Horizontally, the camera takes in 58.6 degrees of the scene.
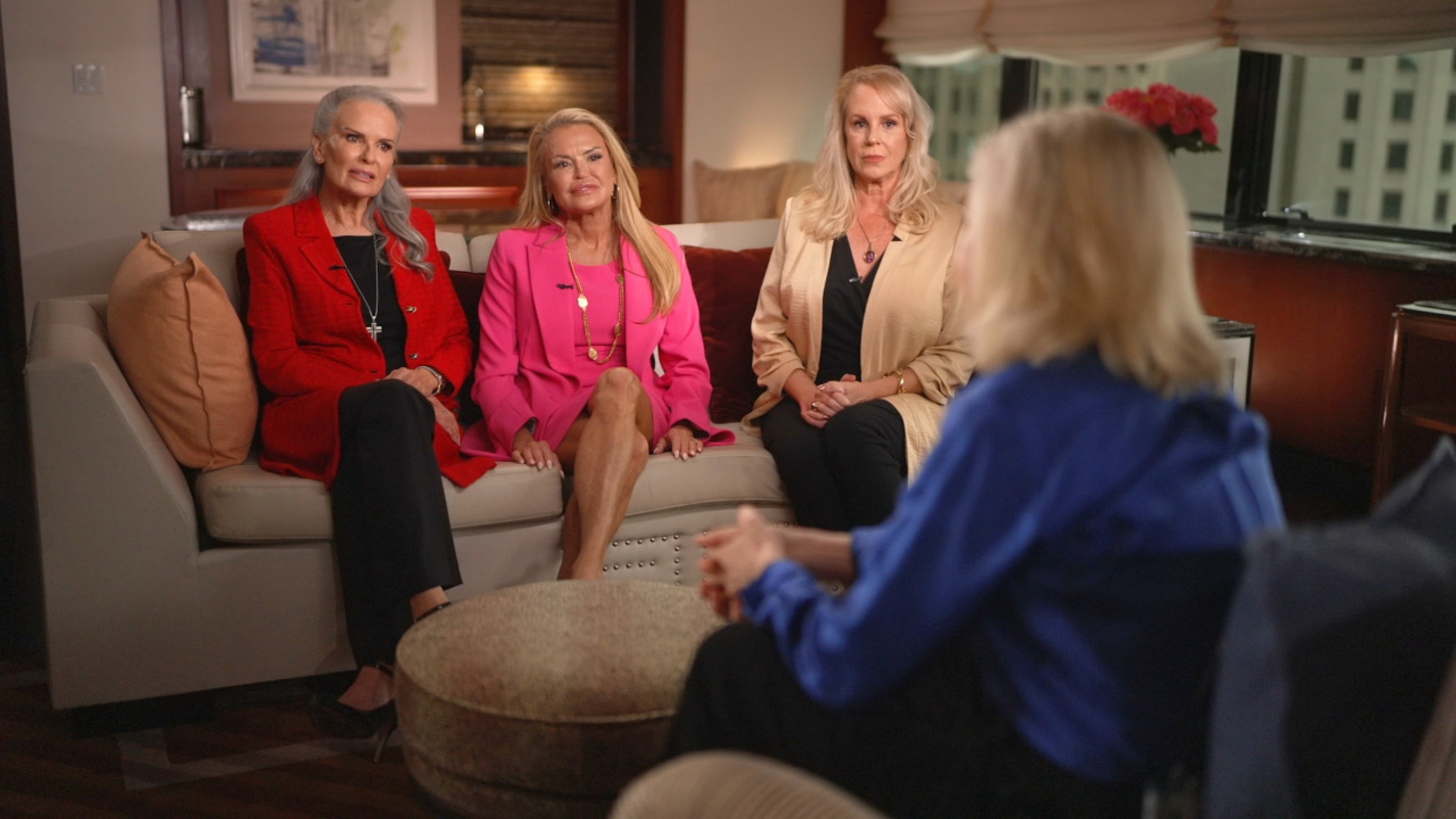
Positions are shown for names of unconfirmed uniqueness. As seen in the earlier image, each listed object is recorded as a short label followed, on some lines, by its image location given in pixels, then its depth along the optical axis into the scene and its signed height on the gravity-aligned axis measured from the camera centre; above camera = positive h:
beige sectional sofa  2.38 -0.77
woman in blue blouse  1.13 -0.29
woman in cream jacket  2.84 -0.31
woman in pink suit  2.85 -0.36
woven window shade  3.68 +0.46
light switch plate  4.80 +0.23
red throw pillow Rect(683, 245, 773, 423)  3.24 -0.42
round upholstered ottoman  1.52 -0.65
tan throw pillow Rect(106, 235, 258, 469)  2.56 -0.41
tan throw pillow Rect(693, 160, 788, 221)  5.66 -0.15
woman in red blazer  2.47 -0.46
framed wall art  5.79 +0.45
